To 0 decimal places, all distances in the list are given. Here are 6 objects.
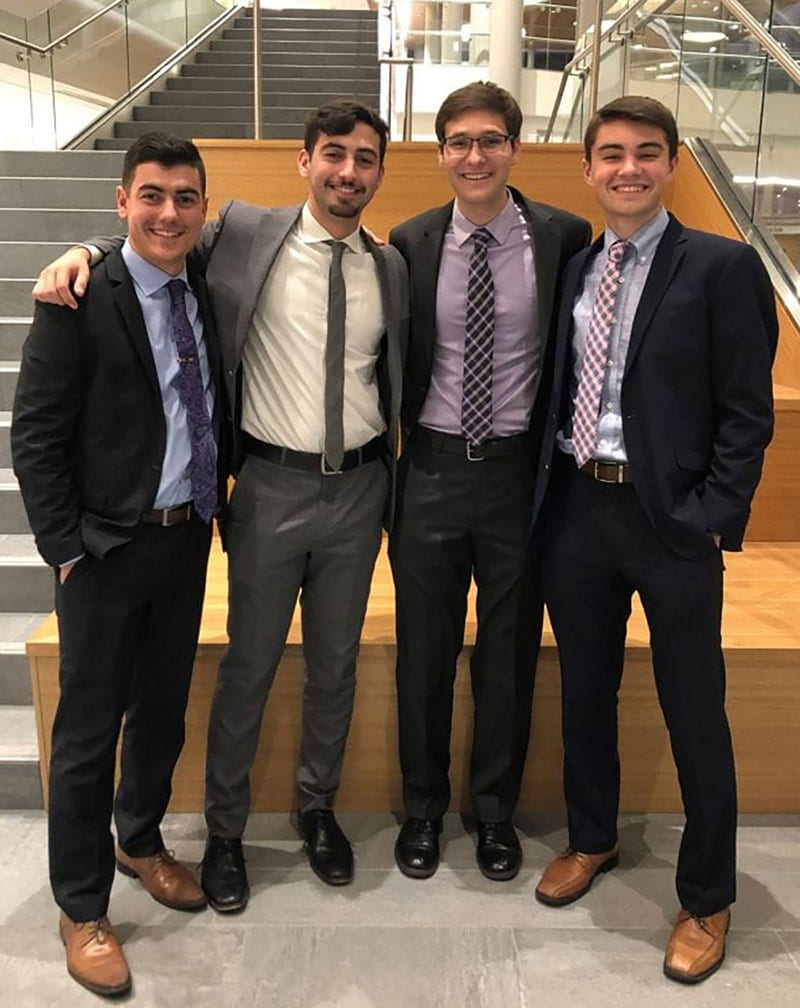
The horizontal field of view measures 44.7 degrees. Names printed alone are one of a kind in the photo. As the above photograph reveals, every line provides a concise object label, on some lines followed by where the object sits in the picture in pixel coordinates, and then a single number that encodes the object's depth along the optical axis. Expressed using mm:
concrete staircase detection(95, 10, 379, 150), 6625
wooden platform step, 2469
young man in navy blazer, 1848
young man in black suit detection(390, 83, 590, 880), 2107
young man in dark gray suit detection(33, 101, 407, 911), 2037
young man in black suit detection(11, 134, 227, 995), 1789
